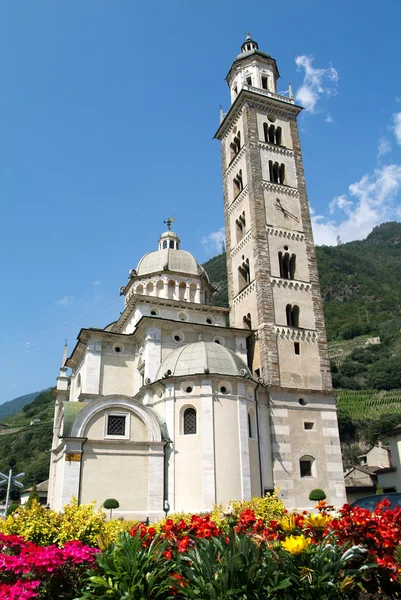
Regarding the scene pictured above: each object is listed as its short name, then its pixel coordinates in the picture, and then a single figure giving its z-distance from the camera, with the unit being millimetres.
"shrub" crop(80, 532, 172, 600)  7539
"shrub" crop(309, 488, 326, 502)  28359
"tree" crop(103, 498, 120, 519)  23656
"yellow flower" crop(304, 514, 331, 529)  9094
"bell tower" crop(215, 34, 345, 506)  30000
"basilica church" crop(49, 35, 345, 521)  25219
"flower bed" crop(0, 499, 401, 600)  7465
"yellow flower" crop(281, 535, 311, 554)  7734
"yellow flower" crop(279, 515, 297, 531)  8961
